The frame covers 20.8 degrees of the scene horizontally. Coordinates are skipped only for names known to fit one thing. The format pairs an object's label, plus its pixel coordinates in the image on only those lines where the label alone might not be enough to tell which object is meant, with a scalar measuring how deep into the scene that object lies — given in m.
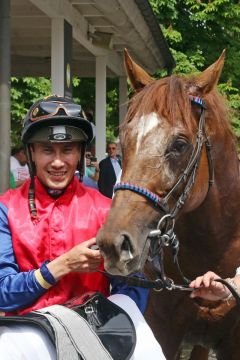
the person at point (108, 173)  8.88
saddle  2.00
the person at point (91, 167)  9.43
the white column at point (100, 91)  10.92
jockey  2.29
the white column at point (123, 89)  13.57
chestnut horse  2.54
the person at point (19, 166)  8.75
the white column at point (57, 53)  7.55
